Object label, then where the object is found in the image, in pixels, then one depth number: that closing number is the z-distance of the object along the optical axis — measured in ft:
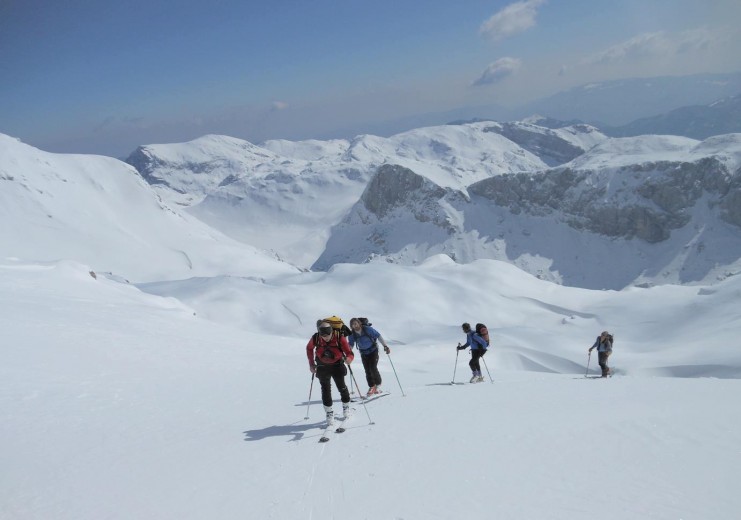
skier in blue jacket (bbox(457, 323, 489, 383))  48.29
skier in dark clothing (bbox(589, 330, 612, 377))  58.18
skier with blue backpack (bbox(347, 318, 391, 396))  40.11
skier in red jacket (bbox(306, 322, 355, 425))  29.63
